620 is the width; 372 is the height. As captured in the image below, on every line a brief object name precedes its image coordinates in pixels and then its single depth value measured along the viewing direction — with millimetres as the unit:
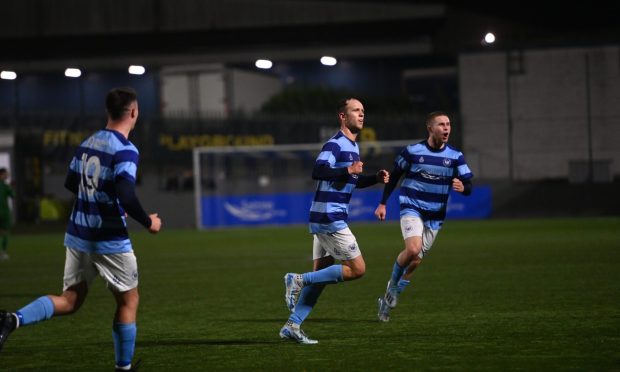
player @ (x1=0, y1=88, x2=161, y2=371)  14016
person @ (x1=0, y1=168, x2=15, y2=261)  45844
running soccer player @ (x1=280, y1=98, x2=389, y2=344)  17891
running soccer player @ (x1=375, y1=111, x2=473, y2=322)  21641
